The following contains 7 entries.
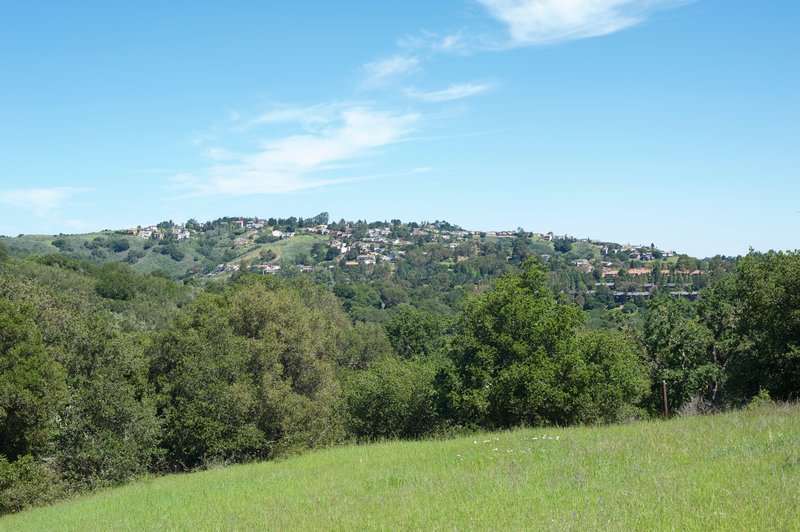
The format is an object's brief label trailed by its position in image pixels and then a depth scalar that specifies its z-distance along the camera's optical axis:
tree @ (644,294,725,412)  35.03
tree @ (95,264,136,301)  80.19
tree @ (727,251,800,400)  26.47
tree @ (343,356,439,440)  28.72
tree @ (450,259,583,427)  23.69
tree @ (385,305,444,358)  77.56
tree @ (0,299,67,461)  20.47
